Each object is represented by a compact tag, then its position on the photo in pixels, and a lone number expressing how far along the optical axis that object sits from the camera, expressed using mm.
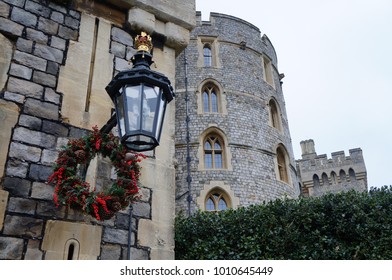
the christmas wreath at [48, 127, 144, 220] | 3141
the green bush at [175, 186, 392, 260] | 6516
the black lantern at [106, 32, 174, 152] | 2703
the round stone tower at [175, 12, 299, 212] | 14875
